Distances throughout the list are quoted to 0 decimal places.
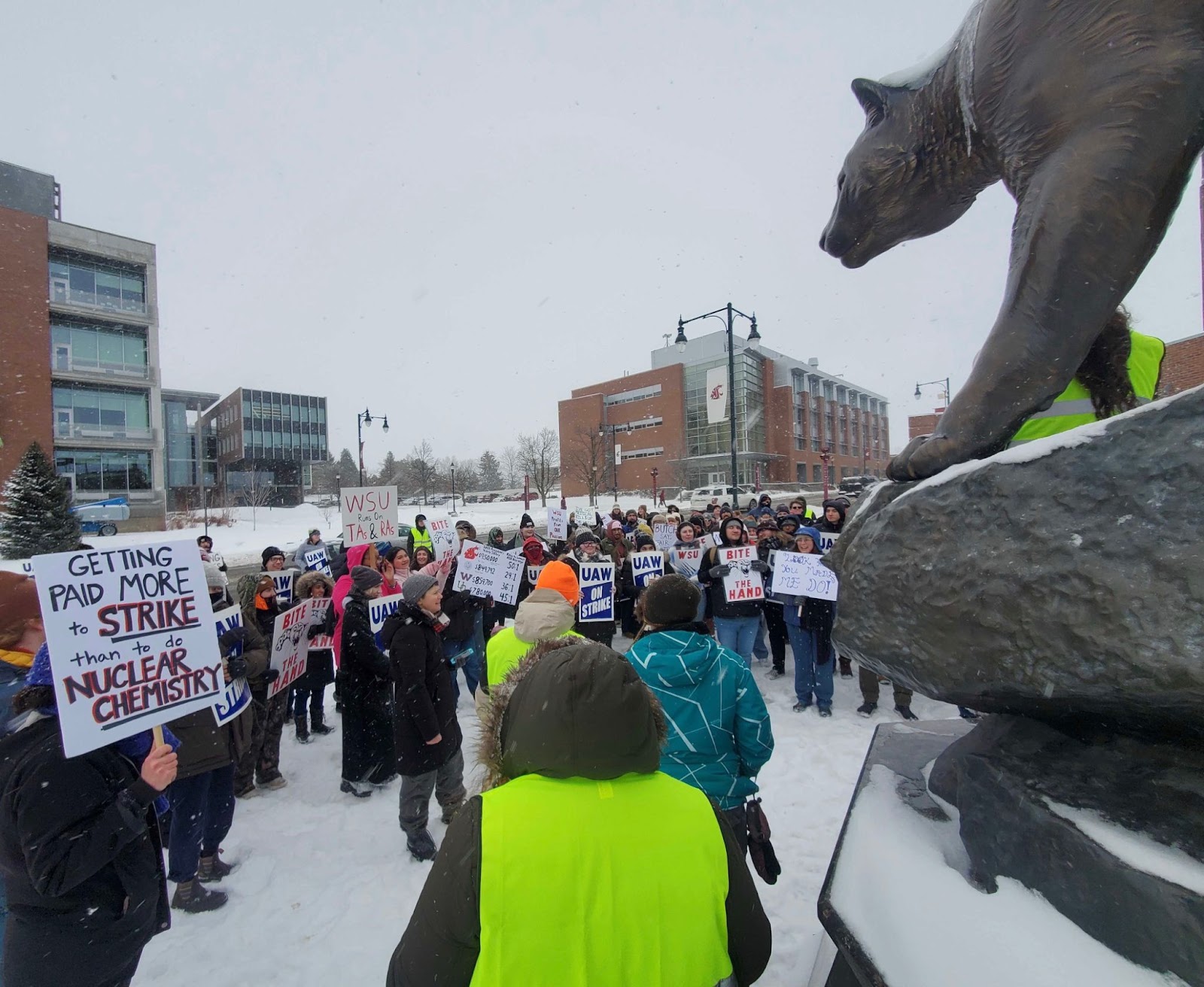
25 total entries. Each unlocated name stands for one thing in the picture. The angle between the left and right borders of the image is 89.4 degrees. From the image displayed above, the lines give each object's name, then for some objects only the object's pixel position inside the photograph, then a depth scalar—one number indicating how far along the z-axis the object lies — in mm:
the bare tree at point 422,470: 63453
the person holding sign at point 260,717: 4871
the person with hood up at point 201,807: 3699
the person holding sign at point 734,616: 7055
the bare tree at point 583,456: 58062
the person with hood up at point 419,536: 11281
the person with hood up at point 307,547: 9650
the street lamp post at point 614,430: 50997
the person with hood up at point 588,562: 7223
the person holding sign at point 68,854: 2033
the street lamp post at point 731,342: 14344
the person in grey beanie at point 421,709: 4141
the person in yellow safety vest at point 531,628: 3936
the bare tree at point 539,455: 63031
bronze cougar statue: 1505
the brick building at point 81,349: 29625
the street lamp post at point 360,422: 31422
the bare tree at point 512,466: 81875
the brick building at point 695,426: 57656
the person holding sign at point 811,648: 6469
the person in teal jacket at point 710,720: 2885
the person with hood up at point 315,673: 5992
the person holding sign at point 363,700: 5020
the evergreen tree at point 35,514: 21094
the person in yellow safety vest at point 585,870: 1295
